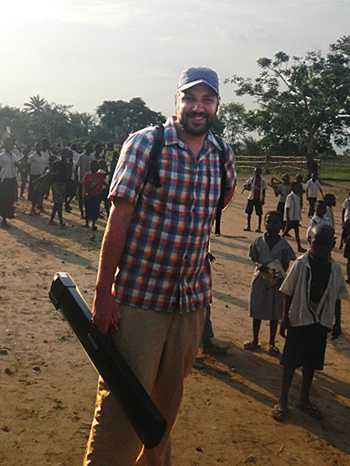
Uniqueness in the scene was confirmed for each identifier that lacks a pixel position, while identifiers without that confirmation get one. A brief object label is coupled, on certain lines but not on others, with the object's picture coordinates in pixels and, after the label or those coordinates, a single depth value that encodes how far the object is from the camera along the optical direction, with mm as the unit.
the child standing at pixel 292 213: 11648
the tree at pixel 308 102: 33125
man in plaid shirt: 2438
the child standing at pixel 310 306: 4301
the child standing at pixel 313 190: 15742
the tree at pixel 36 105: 72019
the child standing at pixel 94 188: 11586
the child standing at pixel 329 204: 9285
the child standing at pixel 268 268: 5500
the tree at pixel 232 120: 59938
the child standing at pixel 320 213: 8508
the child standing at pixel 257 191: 13703
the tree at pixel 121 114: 78250
